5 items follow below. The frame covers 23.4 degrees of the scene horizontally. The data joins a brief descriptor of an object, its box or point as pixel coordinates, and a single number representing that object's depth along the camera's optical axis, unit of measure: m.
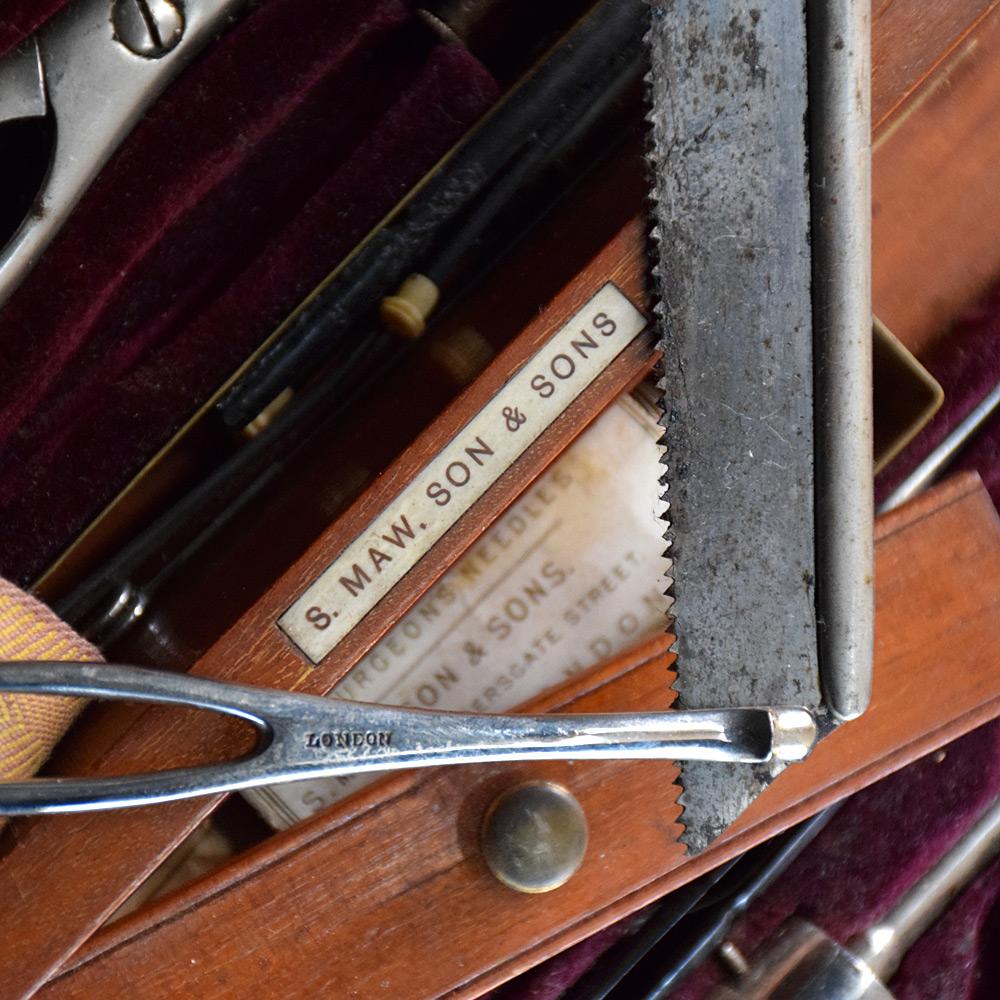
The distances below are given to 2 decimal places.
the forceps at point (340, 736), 0.27
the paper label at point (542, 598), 0.30
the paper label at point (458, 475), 0.28
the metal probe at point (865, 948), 0.31
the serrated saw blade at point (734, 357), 0.28
